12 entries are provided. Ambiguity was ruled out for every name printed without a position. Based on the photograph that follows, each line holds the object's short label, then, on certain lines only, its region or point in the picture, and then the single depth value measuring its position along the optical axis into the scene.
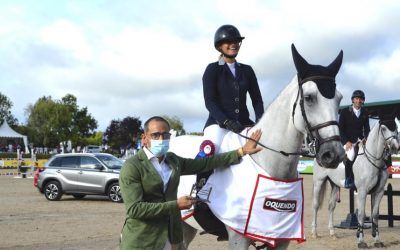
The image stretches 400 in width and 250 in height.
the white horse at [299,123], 4.36
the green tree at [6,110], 117.49
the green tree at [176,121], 97.45
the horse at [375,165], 11.41
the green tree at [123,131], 63.92
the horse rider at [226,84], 5.43
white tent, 64.94
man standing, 4.28
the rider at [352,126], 11.70
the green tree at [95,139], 107.00
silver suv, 19.88
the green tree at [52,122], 92.44
